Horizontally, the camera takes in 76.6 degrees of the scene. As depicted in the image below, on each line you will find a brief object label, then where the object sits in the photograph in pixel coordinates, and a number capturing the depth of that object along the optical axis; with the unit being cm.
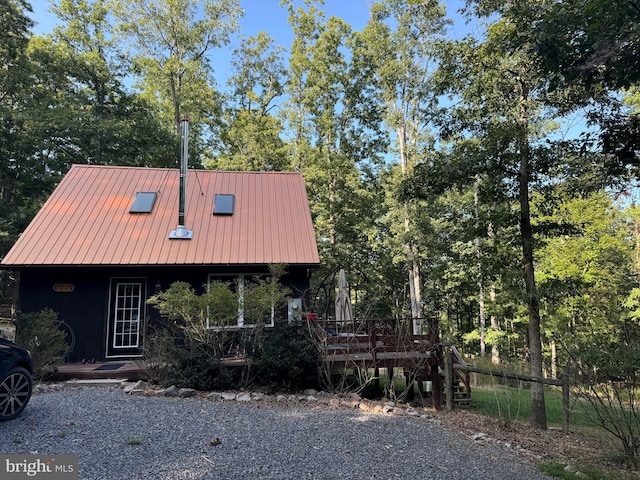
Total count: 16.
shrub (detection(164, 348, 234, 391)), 732
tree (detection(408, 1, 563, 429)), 791
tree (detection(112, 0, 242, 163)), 2319
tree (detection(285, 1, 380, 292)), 2016
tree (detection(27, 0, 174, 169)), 1928
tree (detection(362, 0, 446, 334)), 1927
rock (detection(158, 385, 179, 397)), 695
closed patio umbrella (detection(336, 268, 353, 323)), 926
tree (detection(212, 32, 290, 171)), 2406
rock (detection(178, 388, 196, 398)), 699
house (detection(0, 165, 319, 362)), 977
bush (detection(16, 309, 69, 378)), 734
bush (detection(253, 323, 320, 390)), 748
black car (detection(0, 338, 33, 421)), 481
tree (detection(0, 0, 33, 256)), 1883
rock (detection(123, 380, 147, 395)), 696
